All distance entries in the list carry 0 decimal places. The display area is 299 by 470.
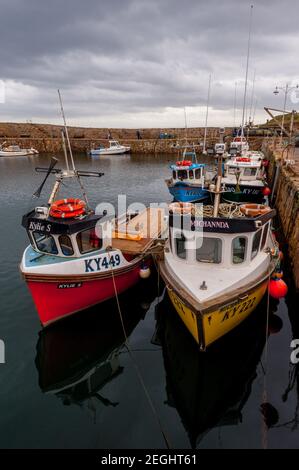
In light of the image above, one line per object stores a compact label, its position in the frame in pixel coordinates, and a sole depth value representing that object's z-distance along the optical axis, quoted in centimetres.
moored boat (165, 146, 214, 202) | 2411
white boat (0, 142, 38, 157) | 6450
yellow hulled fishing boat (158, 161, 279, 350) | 802
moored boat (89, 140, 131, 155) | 6953
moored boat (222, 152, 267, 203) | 2395
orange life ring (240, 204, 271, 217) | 1017
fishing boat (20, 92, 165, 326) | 983
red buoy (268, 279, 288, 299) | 1026
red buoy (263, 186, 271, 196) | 2370
